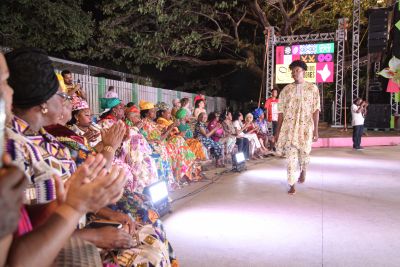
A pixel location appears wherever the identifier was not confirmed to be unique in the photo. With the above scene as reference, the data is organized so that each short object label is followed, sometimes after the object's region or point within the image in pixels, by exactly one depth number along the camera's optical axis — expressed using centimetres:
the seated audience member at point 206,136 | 751
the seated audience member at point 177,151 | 586
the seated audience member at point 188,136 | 648
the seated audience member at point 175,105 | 759
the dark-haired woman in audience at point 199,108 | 847
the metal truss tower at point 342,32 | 1235
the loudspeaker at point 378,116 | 1499
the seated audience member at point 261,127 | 1009
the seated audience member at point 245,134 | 876
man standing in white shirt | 1113
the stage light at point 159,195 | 365
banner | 1245
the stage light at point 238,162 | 707
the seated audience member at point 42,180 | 102
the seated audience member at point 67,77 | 492
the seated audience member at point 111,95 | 559
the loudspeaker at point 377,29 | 1359
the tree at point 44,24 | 939
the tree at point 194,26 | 1327
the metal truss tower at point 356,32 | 1309
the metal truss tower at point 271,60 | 1296
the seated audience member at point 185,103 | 776
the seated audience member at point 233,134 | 830
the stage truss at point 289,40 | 1247
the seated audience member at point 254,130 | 905
